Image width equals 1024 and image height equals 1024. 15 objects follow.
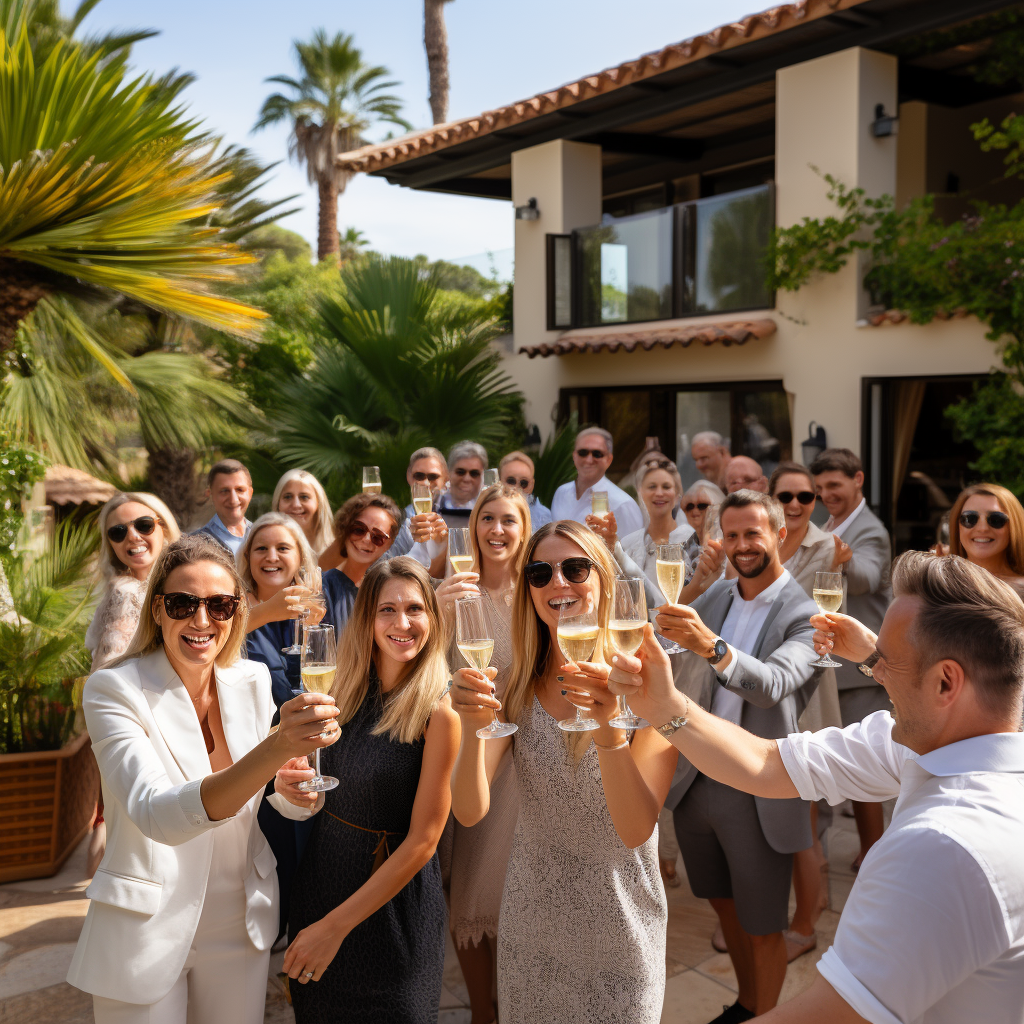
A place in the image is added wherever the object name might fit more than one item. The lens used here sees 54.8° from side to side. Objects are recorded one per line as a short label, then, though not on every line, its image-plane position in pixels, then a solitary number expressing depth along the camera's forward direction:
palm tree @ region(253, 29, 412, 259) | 32.59
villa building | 9.45
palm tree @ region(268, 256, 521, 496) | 9.19
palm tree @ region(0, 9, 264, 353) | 5.11
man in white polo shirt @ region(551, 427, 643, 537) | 6.95
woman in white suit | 2.13
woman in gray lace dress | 2.48
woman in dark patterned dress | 2.63
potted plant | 5.03
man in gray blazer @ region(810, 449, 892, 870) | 4.74
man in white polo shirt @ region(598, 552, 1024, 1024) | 1.39
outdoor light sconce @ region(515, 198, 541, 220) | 12.89
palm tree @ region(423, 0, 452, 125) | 27.17
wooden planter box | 4.99
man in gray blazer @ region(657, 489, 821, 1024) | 3.40
